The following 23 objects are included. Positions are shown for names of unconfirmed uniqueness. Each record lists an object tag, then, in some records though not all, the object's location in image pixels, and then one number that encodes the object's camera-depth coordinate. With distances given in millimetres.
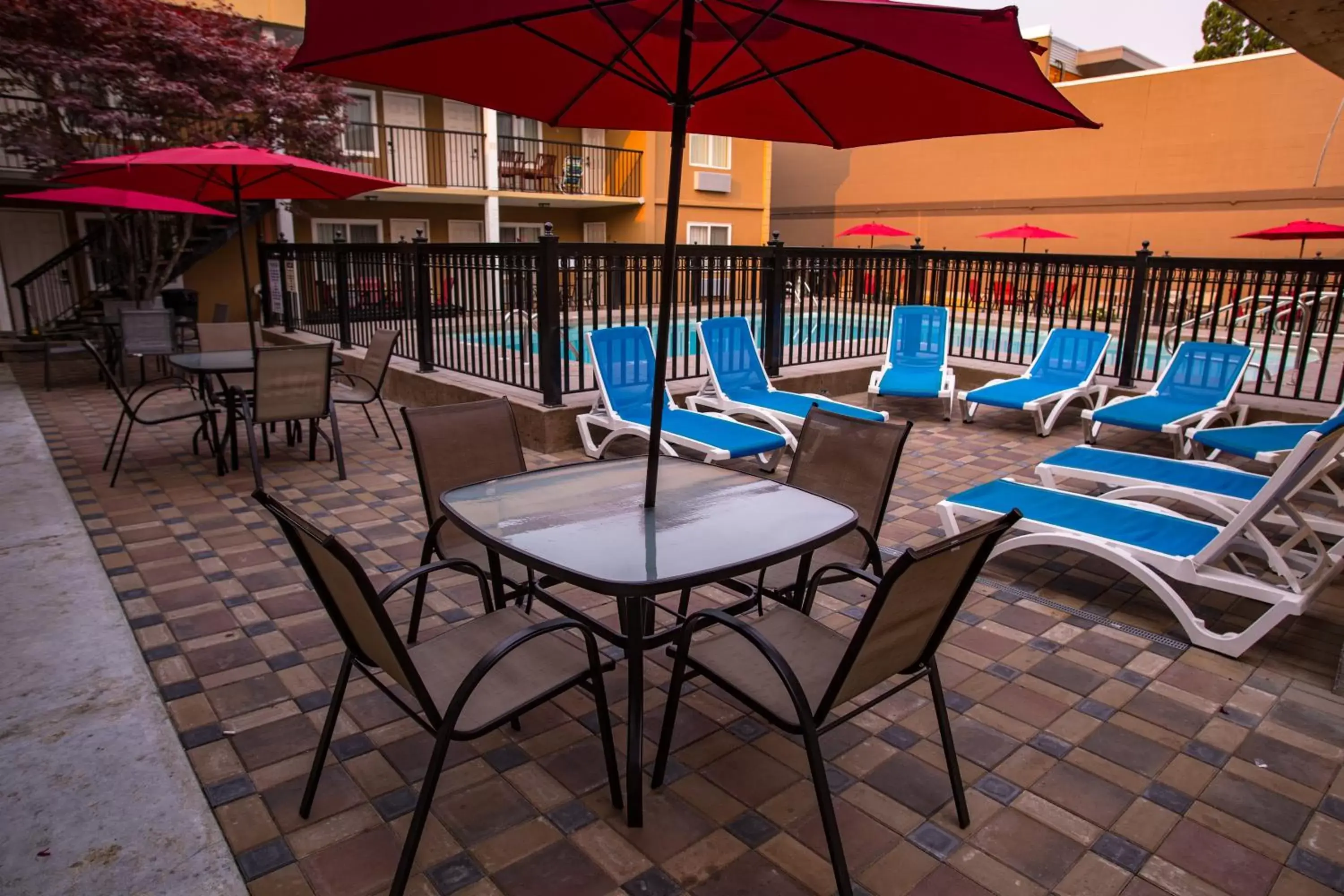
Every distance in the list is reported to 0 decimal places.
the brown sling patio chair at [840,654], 1991
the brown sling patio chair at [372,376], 6492
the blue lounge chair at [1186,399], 6250
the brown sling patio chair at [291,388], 5480
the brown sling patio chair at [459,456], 3230
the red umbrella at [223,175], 5309
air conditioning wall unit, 21359
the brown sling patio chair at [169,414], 5488
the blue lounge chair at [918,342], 8523
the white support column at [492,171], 17984
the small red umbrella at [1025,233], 15742
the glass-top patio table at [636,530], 2328
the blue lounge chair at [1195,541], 3336
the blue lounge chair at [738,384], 6660
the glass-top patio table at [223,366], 5906
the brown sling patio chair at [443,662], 1962
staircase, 13008
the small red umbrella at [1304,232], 11961
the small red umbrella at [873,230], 18328
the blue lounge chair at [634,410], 5738
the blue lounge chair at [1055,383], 7297
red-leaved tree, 9484
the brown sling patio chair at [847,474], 3195
